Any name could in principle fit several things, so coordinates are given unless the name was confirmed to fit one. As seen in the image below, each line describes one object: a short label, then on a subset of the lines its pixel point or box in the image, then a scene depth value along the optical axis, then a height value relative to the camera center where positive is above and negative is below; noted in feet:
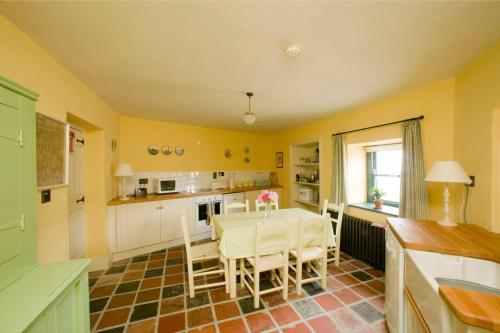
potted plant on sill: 9.57 -1.69
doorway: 7.61 -1.19
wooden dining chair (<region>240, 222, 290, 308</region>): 6.12 -2.90
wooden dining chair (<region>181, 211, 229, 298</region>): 6.60 -3.37
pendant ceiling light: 7.82 +1.97
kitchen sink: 2.85 -2.25
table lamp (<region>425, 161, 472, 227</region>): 5.35 -0.35
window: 9.74 -0.36
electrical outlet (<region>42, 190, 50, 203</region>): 5.10 -0.76
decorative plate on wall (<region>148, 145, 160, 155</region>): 12.47 +1.09
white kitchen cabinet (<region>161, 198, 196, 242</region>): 11.09 -3.08
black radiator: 8.38 -3.67
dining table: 6.46 -2.41
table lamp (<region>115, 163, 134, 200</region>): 9.85 -0.22
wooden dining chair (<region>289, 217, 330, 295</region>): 6.67 -3.04
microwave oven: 11.84 -1.22
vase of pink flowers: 7.84 -1.35
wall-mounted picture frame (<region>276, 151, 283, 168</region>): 16.80 +0.51
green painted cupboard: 2.88 -1.44
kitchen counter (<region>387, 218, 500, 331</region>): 2.15 -1.85
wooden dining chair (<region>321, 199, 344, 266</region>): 8.35 -2.93
